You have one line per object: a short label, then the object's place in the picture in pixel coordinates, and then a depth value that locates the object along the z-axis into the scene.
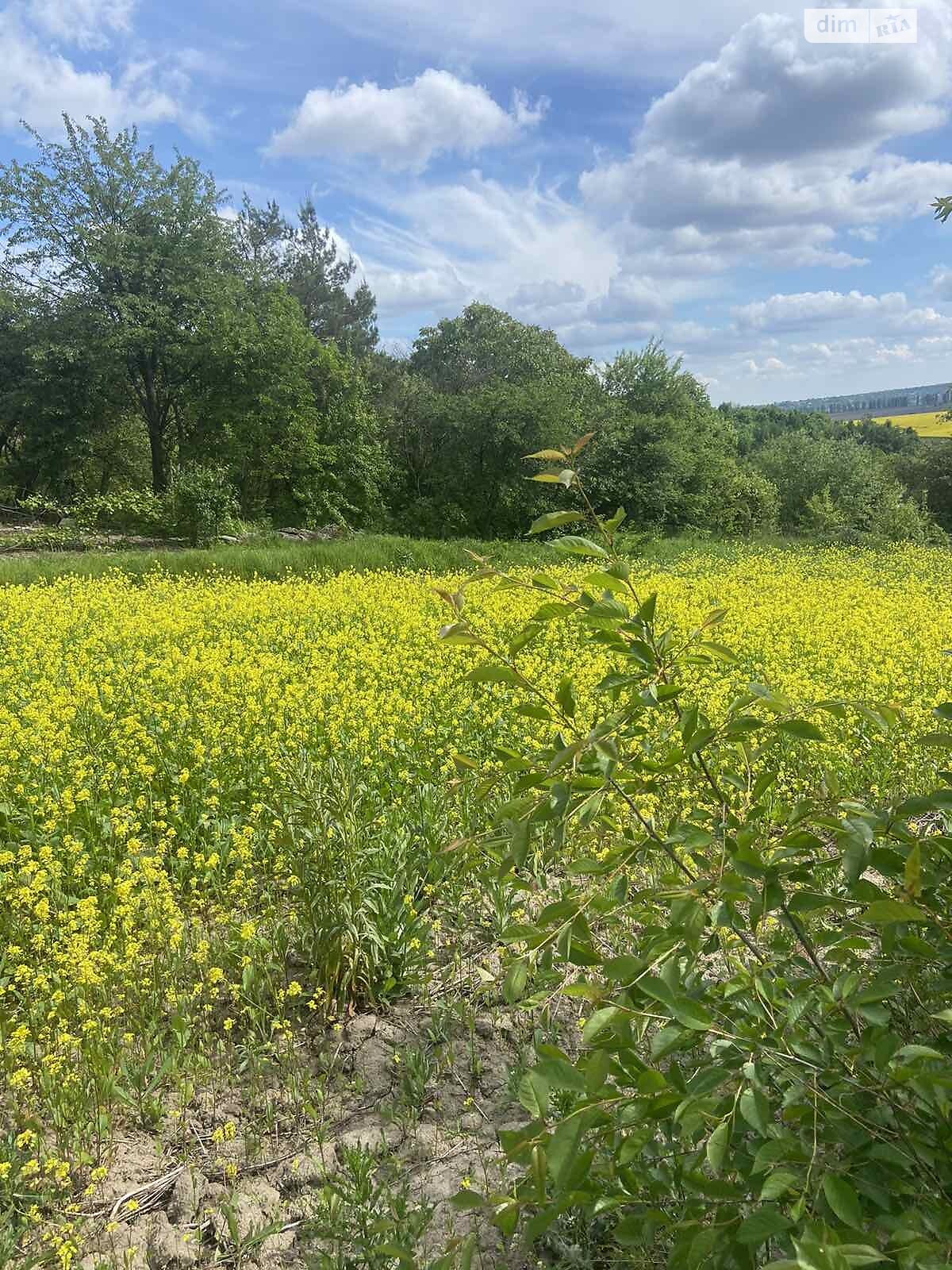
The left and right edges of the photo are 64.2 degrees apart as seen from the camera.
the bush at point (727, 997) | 0.96
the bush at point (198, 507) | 19.61
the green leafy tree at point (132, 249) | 25.03
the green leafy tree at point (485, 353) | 37.44
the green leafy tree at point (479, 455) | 24.03
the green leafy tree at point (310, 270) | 39.12
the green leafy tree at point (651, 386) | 29.59
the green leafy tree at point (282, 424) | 25.19
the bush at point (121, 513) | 20.22
